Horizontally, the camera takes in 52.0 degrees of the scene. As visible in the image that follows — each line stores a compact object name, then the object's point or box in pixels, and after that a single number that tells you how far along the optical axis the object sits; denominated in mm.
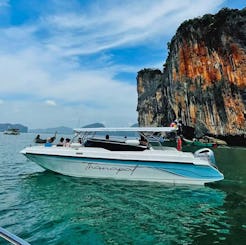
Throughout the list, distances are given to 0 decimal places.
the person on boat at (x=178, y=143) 12211
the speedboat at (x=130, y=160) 10898
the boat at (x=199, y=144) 39188
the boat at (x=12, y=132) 107500
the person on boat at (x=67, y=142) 12701
